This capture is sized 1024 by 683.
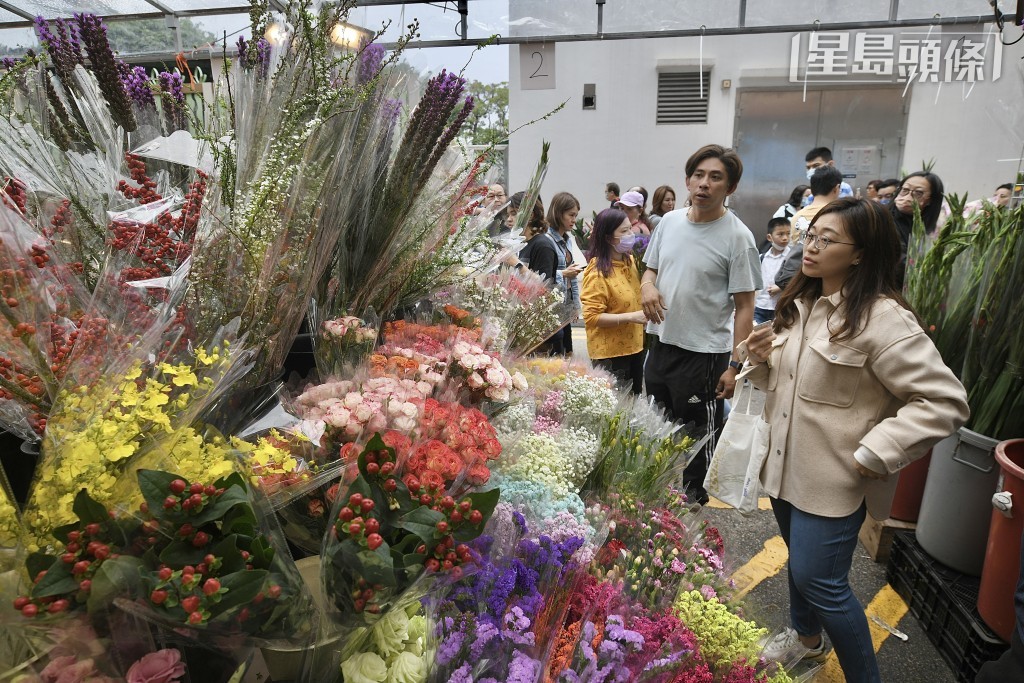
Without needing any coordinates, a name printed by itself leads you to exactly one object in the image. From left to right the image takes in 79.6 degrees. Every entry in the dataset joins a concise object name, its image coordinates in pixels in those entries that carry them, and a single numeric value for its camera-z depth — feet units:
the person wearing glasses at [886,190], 24.40
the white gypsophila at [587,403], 6.82
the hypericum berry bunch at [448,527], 3.10
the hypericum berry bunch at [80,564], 2.50
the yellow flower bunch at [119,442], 2.81
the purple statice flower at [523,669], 3.39
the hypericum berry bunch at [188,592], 2.44
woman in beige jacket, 6.18
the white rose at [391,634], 3.41
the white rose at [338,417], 3.93
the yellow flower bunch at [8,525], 2.86
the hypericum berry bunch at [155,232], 4.34
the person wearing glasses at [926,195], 15.07
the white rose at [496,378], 5.14
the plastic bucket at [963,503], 8.77
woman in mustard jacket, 13.07
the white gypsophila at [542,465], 5.26
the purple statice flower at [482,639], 3.50
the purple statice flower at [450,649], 3.43
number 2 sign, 18.48
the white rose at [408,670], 3.30
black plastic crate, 7.76
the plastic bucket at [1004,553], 7.50
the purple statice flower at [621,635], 3.91
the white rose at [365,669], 3.23
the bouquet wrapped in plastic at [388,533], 2.91
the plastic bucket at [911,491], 10.69
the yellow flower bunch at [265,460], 3.32
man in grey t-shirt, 10.34
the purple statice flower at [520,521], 4.47
